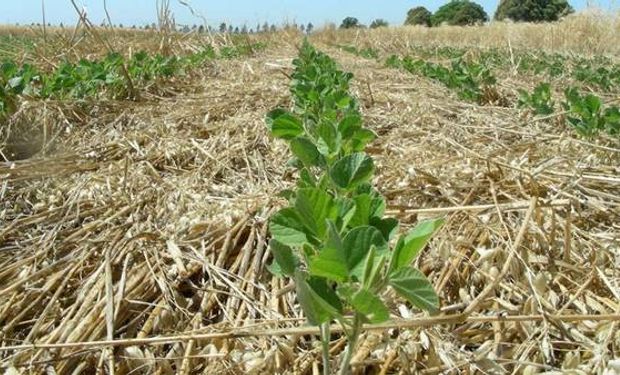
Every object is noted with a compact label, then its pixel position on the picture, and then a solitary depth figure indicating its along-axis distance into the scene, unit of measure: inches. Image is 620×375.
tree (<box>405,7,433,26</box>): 1875.0
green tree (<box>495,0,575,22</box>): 1728.6
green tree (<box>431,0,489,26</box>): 1814.5
